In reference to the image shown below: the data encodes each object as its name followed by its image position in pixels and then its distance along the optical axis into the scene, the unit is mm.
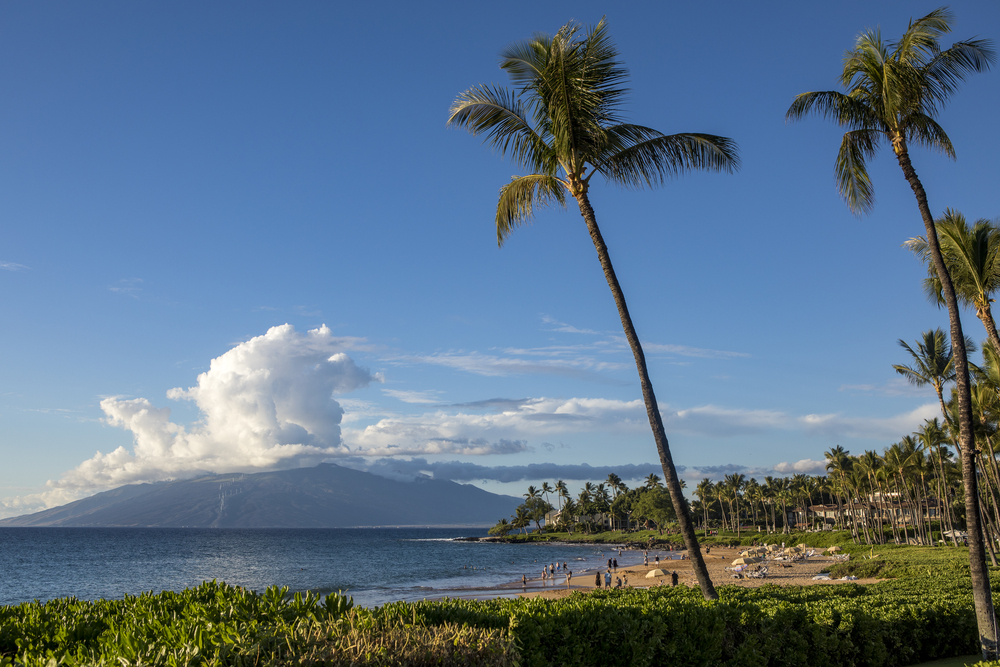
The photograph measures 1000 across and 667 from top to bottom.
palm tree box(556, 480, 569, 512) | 164750
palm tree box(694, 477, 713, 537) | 131625
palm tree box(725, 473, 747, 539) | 118125
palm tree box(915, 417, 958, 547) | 49906
